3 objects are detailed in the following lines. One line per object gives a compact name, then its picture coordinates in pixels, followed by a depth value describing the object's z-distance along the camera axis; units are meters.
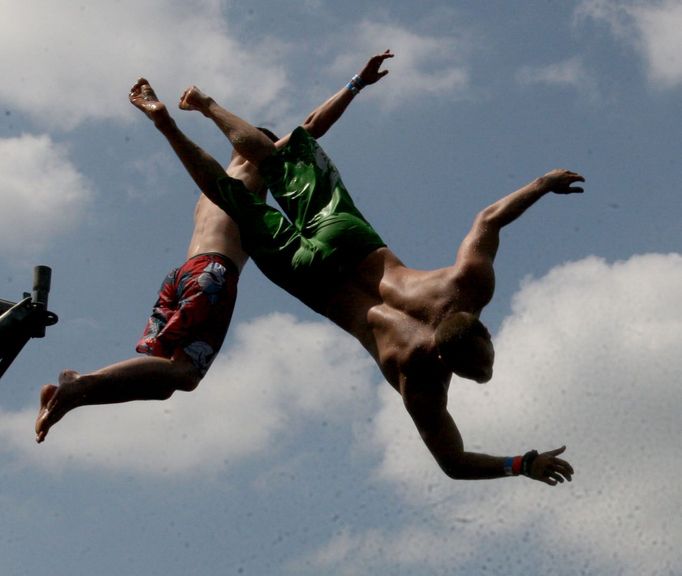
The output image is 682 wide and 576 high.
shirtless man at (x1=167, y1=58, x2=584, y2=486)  7.92
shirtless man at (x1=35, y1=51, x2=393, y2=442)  8.26
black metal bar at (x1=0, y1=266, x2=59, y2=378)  8.27
